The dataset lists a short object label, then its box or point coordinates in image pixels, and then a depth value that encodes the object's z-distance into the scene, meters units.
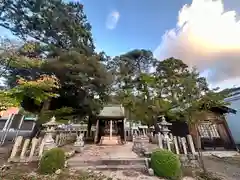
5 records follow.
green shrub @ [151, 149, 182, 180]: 3.61
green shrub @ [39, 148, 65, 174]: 3.66
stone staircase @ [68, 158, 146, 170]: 4.36
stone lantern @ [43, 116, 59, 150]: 5.00
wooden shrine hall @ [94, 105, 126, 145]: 9.28
